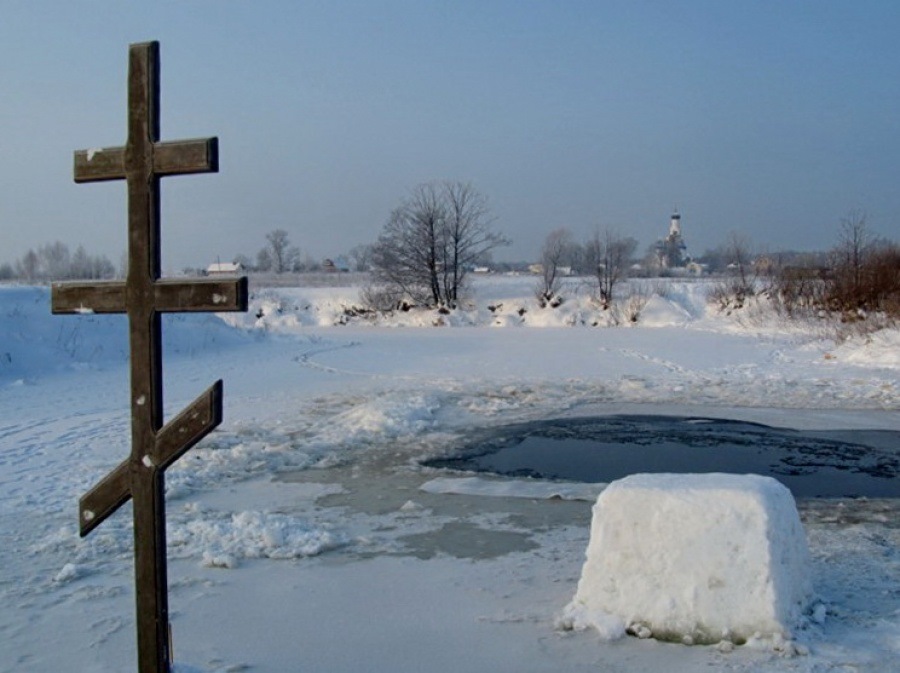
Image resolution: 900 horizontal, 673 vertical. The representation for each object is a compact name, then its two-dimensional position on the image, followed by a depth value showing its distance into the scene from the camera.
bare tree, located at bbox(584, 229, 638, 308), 50.00
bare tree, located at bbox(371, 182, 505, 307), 53.97
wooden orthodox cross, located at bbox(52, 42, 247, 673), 3.51
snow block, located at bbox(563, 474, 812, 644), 4.44
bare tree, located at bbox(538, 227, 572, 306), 52.59
